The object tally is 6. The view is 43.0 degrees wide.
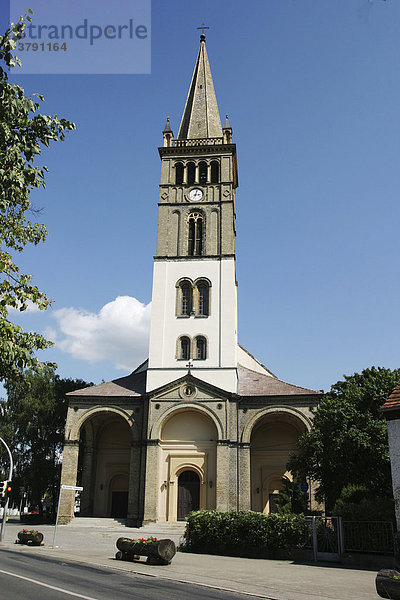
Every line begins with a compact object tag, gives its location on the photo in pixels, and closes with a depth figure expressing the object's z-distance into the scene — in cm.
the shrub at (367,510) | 1571
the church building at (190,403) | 3288
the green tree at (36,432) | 4344
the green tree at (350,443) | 2173
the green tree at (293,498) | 2317
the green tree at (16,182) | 852
